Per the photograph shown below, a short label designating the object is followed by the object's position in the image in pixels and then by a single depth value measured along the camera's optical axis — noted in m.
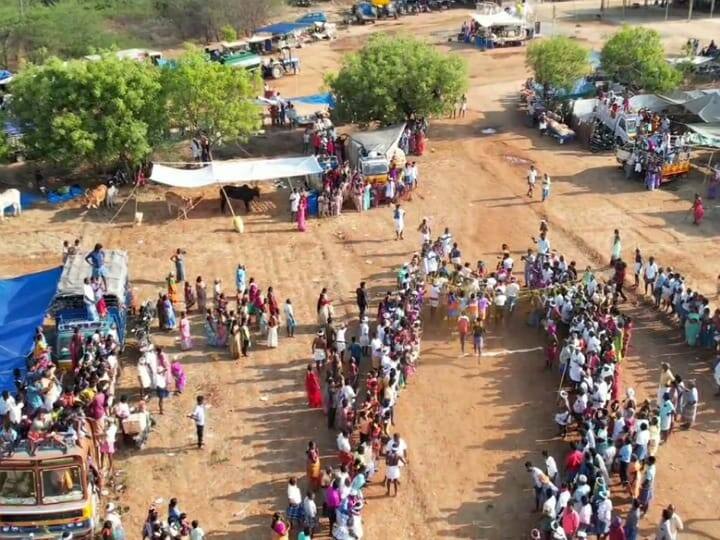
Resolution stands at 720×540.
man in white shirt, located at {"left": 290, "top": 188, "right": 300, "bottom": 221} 25.77
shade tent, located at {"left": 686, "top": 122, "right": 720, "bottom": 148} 28.67
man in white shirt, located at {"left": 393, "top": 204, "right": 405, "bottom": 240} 24.64
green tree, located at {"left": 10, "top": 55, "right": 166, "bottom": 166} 27.11
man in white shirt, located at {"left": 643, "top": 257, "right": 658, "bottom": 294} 20.98
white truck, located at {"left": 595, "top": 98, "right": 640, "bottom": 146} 30.73
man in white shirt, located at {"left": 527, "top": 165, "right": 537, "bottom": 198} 27.84
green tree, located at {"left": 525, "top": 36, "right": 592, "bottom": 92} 34.75
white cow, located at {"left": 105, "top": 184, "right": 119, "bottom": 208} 27.41
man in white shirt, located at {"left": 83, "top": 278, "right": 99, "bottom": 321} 18.30
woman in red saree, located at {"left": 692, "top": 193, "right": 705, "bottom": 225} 25.19
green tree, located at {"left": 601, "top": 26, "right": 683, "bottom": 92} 35.12
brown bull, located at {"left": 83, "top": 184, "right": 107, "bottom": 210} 27.12
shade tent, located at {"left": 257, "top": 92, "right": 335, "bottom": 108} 35.22
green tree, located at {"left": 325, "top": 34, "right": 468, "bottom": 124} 30.89
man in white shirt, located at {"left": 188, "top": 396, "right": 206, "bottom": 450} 15.61
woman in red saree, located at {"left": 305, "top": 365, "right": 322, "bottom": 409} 16.73
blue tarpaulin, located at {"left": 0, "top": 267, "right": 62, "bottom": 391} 16.78
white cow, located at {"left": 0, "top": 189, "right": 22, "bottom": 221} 26.53
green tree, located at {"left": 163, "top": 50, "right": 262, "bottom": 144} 28.23
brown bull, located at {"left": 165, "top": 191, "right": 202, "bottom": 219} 26.91
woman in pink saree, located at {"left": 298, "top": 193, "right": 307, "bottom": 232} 25.47
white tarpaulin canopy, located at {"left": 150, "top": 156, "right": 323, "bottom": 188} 26.22
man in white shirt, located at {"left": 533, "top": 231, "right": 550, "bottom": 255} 21.55
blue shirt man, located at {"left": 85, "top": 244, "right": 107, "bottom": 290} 19.23
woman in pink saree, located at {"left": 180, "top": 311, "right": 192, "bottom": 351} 19.33
